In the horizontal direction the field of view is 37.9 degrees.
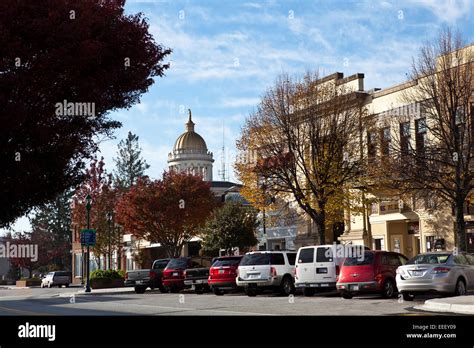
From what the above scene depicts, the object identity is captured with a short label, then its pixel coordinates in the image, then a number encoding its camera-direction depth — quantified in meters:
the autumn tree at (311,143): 34.25
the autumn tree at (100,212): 60.06
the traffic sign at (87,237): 42.78
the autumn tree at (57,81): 13.84
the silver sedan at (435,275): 20.14
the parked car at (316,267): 25.14
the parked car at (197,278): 32.12
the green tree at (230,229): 44.09
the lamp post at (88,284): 40.75
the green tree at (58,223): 100.88
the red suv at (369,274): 22.36
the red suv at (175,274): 33.47
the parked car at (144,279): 35.31
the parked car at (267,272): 26.78
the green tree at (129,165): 92.88
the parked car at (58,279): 59.72
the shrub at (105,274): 47.97
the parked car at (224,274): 29.09
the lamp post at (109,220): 58.82
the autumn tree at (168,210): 47.91
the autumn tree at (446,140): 27.31
